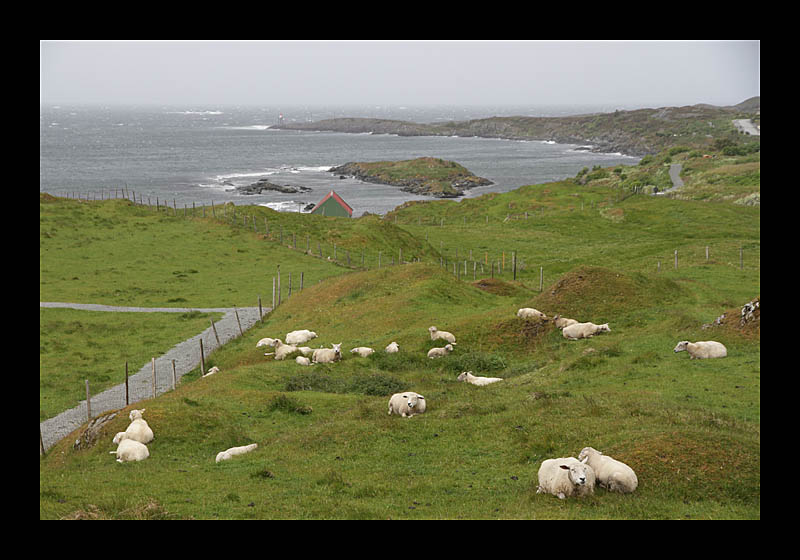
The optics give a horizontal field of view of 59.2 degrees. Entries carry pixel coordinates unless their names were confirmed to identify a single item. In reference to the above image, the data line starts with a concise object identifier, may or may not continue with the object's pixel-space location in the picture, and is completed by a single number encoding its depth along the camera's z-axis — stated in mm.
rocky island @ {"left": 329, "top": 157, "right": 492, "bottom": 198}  168750
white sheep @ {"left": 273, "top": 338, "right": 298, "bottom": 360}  33594
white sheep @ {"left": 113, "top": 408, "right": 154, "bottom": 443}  20359
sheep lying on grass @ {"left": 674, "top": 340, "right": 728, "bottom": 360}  24406
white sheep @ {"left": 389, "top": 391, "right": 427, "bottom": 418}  20922
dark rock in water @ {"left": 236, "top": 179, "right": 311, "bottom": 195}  159150
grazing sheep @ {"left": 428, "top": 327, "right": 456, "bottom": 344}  32312
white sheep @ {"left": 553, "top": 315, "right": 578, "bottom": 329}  31750
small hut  100375
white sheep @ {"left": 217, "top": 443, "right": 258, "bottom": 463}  19078
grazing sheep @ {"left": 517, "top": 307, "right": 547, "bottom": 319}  33062
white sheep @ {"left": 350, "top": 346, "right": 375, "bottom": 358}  31562
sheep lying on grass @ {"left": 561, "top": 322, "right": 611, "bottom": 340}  30844
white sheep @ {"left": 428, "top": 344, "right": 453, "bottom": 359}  31219
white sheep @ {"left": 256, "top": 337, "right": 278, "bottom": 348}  36188
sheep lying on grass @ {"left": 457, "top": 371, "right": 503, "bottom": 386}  26281
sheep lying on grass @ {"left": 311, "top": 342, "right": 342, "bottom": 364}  31328
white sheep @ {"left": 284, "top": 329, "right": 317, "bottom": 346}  37375
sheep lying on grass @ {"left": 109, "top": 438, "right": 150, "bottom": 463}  19406
